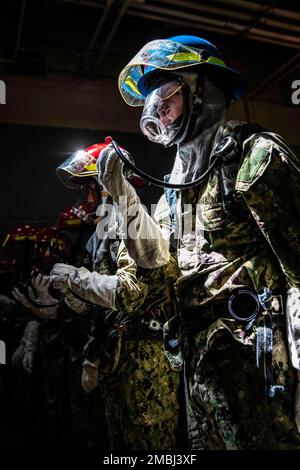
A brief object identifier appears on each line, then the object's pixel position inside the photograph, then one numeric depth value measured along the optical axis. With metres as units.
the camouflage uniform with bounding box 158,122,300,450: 1.49
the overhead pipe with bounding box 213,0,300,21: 3.91
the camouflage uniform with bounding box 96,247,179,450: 3.01
